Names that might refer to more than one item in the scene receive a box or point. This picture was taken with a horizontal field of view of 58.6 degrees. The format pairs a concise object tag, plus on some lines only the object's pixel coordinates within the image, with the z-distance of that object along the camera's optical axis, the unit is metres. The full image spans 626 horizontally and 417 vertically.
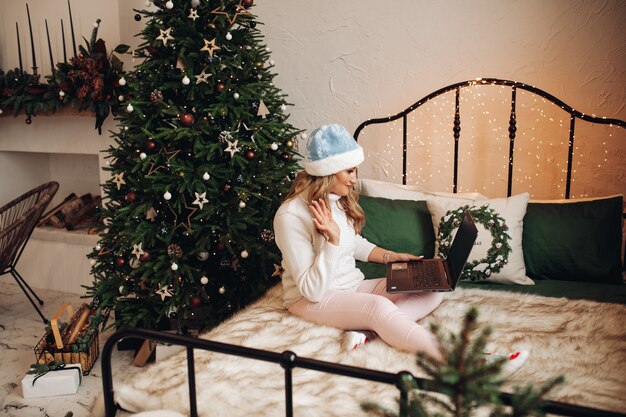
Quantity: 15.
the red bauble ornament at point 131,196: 2.46
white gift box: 2.35
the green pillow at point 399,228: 2.43
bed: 1.41
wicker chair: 2.95
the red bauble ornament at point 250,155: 2.49
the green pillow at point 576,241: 2.22
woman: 1.81
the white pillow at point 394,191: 2.61
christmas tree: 2.43
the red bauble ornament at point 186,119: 2.40
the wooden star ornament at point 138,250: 2.47
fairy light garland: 2.65
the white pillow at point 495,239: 2.22
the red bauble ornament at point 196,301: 2.52
